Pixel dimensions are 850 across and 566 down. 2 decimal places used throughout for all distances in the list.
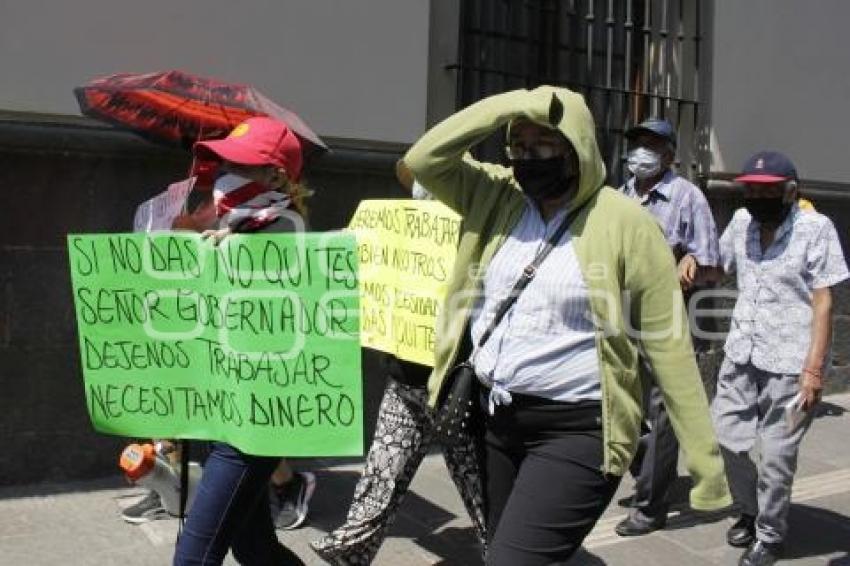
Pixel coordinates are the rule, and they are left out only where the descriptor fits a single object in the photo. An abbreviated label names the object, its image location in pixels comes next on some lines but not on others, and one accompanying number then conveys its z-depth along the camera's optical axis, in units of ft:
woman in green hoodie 8.92
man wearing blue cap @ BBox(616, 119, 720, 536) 16.20
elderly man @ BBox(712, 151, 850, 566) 14.48
